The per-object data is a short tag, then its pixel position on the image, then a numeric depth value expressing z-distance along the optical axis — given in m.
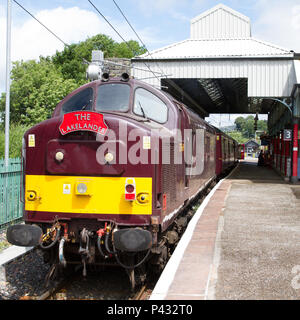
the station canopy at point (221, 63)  20.83
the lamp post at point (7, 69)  11.88
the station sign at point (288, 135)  21.91
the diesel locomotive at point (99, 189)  5.73
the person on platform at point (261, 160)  42.78
